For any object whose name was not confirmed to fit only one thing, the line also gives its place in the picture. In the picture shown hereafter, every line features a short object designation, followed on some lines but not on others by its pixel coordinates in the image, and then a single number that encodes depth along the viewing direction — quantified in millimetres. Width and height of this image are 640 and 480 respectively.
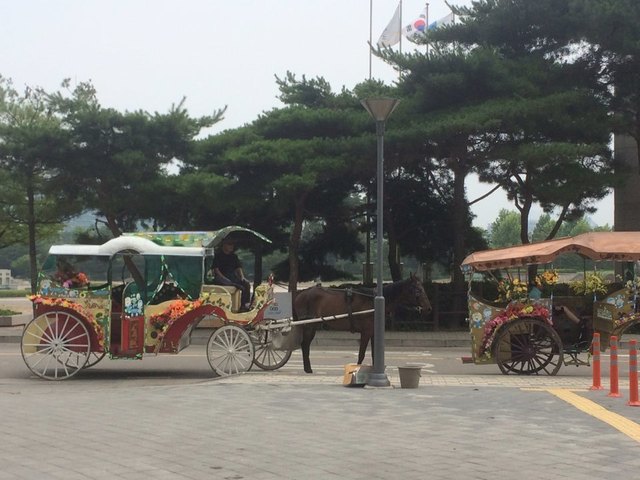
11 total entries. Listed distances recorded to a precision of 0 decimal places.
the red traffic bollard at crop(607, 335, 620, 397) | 11000
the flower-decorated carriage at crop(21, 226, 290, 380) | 14078
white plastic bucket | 12023
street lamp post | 12195
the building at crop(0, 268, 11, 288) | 89112
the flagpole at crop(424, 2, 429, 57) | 43188
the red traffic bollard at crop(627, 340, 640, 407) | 10211
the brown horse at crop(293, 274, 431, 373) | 14930
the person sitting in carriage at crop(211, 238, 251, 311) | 15055
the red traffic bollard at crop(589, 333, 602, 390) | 11852
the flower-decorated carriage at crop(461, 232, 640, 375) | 14258
